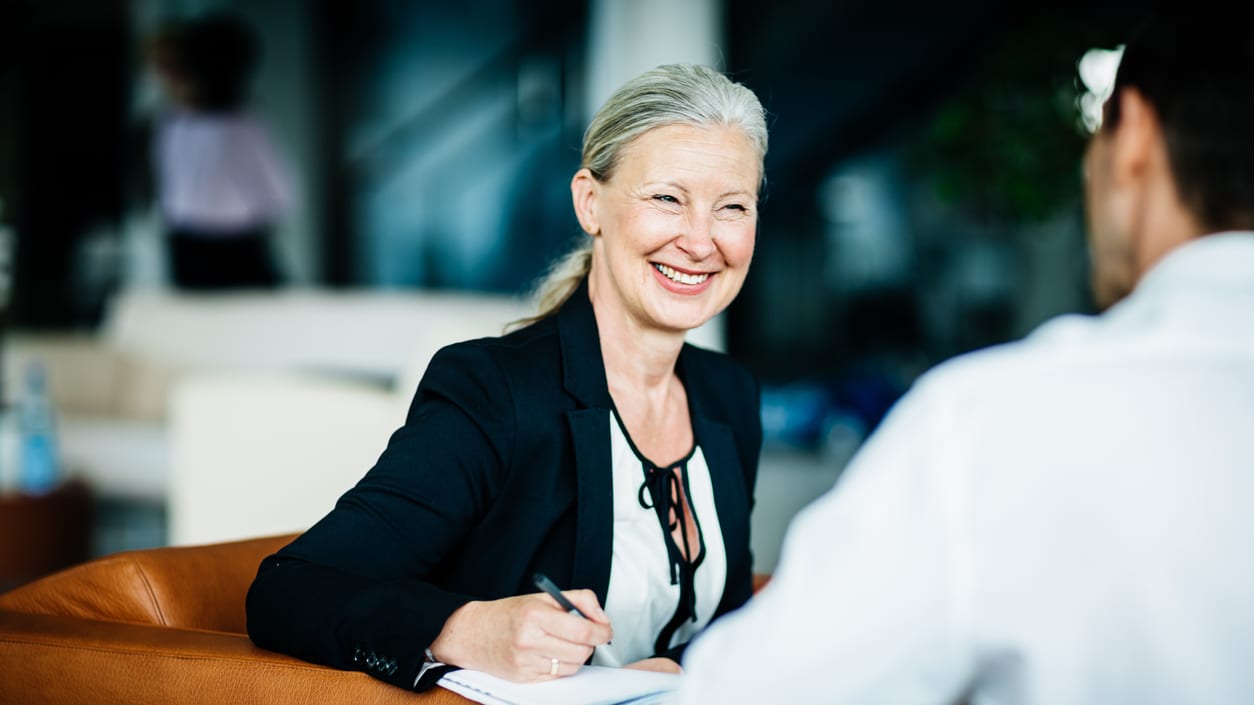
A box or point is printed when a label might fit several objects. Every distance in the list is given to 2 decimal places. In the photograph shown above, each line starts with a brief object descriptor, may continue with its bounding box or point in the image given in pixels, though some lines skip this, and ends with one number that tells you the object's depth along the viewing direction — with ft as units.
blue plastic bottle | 12.65
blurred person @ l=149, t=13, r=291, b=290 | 18.12
